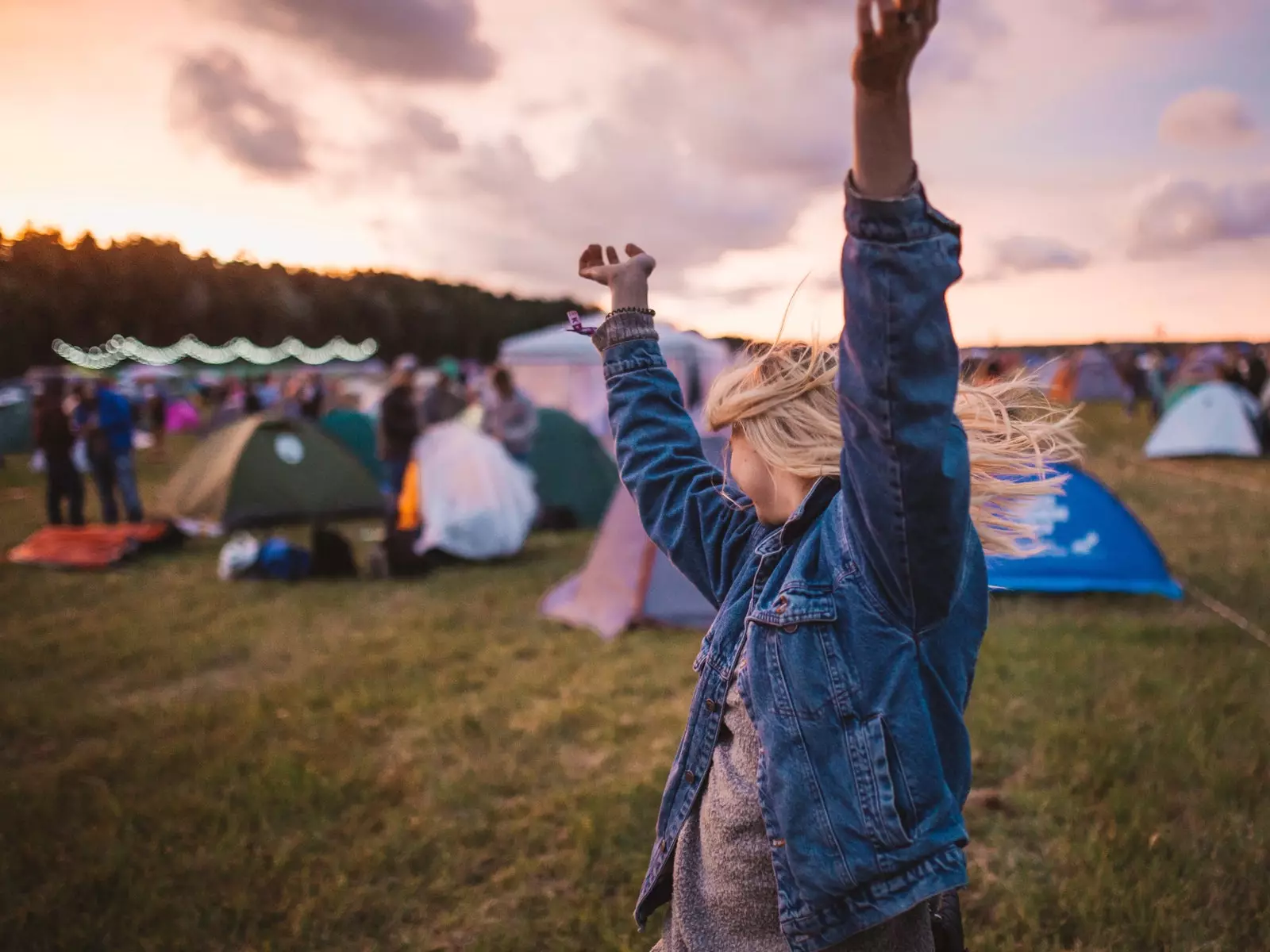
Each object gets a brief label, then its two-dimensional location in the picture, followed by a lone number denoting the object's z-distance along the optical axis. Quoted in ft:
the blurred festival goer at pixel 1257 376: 55.62
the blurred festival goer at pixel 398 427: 29.86
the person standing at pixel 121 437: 33.73
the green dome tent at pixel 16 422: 65.98
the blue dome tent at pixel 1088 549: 21.80
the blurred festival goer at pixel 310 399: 54.65
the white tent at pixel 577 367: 59.77
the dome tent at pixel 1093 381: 104.63
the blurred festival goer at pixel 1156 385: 72.90
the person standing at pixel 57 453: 32.89
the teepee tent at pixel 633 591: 20.52
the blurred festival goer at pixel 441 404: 35.58
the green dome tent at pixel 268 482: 35.17
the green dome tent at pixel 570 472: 35.81
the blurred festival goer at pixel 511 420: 33.81
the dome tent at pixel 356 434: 44.70
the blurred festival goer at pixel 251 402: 59.26
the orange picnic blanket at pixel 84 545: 28.63
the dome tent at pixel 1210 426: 50.21
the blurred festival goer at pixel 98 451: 33.81
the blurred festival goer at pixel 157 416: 66.03
